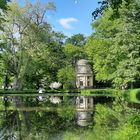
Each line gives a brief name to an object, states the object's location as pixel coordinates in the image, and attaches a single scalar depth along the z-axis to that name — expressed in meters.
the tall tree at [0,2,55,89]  30.14
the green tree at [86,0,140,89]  24.17
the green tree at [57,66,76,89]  39.10
